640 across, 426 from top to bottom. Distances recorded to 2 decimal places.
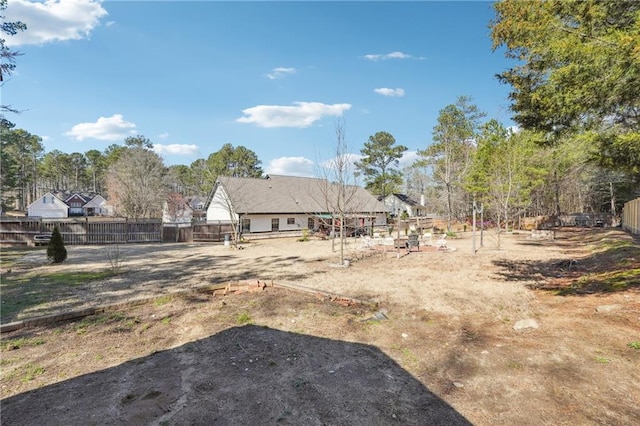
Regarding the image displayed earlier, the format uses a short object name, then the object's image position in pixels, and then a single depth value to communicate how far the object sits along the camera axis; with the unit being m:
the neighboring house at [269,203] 30.11
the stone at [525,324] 6.38
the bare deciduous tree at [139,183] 35.22
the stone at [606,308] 6.75
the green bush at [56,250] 14.54
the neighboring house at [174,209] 43.49
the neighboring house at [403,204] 60.28
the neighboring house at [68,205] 59.38
